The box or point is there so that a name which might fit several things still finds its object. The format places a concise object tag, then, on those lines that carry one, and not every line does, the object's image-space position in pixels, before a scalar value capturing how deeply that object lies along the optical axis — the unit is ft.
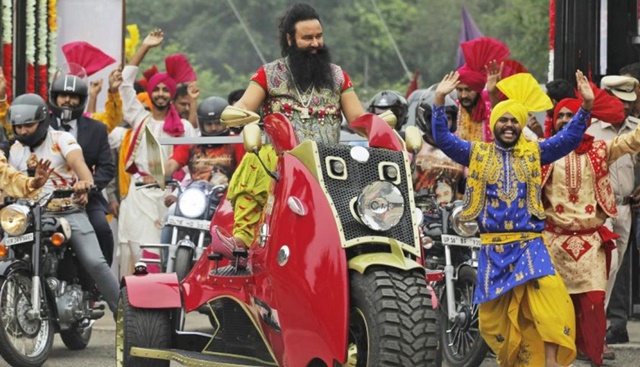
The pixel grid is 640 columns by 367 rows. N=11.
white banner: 57.67
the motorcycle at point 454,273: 39.17
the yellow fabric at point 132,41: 65.92
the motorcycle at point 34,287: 38.60
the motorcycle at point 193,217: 43.68
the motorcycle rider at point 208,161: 46.96
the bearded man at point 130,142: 51.90
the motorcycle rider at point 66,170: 40.40
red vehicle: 27.17
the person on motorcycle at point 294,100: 31.91
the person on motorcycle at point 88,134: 42.19
